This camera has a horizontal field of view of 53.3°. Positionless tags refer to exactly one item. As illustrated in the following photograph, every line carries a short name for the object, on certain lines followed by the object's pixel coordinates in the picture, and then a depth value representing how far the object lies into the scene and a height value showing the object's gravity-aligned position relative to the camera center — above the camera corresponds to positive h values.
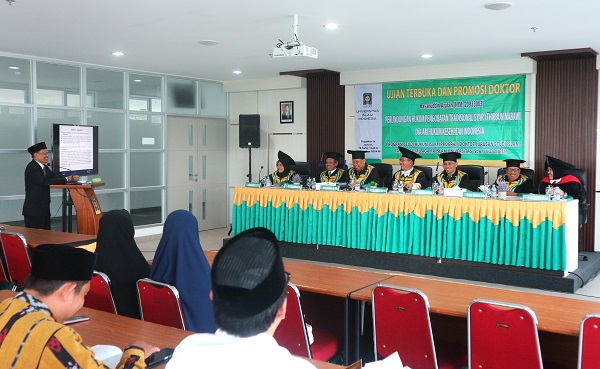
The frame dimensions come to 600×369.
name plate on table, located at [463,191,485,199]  6.70 -0.41
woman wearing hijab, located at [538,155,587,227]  7.08 -0.29
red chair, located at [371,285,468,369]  2.86 -0.84
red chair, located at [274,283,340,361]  2.98 -0.94
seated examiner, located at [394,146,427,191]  8.27 -0.19
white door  10.40 -0.17
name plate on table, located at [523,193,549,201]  6.33 -0.41
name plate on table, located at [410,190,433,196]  7.00 -0.40
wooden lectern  7.20 -0.60
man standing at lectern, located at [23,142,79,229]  7.28 -0.32
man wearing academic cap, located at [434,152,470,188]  7.93 -0.22
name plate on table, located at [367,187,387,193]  7.28 -0.38
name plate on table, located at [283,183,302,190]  8.06 -0.37
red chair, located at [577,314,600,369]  2.38 -0.74
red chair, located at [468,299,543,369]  2.56 -0.78
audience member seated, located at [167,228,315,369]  1.23 -0.32
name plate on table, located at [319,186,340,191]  7.81 -0.39
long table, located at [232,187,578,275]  6.21 -0.77
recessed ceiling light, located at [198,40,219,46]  7.23 +1.42
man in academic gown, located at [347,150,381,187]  8.76 -0.19
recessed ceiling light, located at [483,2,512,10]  5.32 +1.37
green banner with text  8.50 +0.62
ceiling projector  6.18 +1.13
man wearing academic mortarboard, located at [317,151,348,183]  9.05 -0.19
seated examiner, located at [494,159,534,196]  7.64 -0.27
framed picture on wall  10.60 +0.84
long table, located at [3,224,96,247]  5.08 -0.70
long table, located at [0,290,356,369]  2.37 -0.72
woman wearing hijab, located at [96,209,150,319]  3.16 -0.54
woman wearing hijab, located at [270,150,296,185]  9.12 -0.16
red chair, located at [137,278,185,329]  2.85 -0.71
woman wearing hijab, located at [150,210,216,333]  2.86 -0.53
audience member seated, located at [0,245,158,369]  1.68 -0.48
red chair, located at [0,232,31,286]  4.70 -0.79
